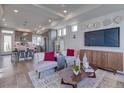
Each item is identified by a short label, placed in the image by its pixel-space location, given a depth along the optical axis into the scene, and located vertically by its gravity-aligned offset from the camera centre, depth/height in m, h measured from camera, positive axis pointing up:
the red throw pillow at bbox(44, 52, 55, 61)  3.12 -0.50
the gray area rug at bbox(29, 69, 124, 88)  2.03 -1.16
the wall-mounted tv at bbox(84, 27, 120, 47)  3.02 +0.38
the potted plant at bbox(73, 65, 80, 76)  1.91 -0.68
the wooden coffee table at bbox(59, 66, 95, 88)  1.68 -0.84
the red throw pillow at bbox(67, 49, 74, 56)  4.10 -0.40
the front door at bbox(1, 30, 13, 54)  7.12 +0.27
